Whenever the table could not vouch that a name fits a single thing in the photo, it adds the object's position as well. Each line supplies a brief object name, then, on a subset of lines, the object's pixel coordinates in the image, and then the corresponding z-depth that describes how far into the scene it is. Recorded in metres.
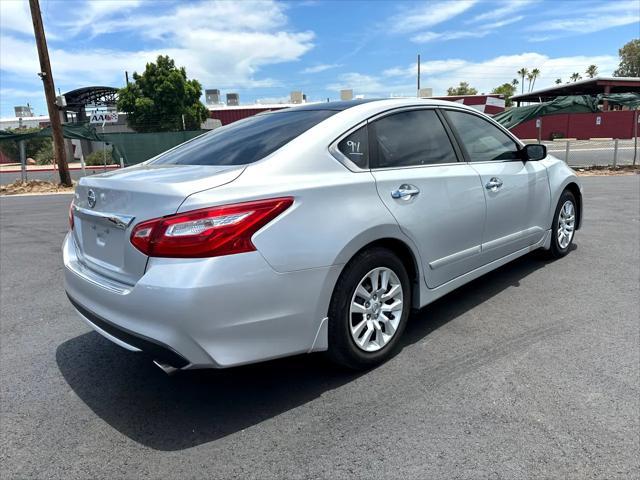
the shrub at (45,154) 32.28
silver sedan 2.29
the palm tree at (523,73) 100.32
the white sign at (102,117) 18.14
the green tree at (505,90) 89.94
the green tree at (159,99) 39.84
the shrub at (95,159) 28.16
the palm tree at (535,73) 99.10
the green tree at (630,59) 84.44
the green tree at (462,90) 79.81
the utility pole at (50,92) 15.84
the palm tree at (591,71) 95.06
